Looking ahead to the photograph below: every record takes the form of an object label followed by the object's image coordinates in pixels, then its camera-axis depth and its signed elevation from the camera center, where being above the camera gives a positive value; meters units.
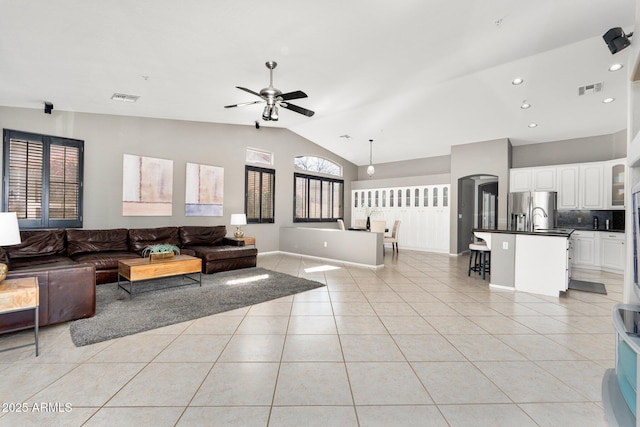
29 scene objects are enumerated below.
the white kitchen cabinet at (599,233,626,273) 5.61 -0.68
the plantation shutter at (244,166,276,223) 7.46 +0.52
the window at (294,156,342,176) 8.72 +1.58
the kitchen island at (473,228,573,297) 4.10 -0.66
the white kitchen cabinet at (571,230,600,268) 6.01 -0.68
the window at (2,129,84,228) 4.58 +0.54
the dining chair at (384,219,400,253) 7.89 -0.58
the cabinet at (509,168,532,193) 6.89 +0.89
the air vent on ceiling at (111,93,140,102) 4.64 +1.87
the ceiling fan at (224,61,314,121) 3.78 +1.55
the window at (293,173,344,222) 8.73 +0.51
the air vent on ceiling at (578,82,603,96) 4.82 +2.18
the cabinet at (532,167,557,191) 6.60 +0.87
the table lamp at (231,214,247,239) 6.33 -0.14
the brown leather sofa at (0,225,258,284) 4.24 -0.61
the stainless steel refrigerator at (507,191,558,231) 6.34 +0.15
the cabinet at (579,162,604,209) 6.01 +0.67
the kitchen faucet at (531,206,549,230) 6.35 +0.06
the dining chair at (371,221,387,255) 7.85 -0.30
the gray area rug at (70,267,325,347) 2.89 -1.13
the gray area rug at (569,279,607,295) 4.44 -1.10
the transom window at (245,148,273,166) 7.48 +1.51
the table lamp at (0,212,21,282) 2.32 -0.17
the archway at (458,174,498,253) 8.20 +0.34
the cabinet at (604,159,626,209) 5.70 +0.69
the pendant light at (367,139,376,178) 7.81 +1.94
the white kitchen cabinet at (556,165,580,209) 6.32 +0.69
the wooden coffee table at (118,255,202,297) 3.78 -0.75
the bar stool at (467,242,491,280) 5.06 -0.73
